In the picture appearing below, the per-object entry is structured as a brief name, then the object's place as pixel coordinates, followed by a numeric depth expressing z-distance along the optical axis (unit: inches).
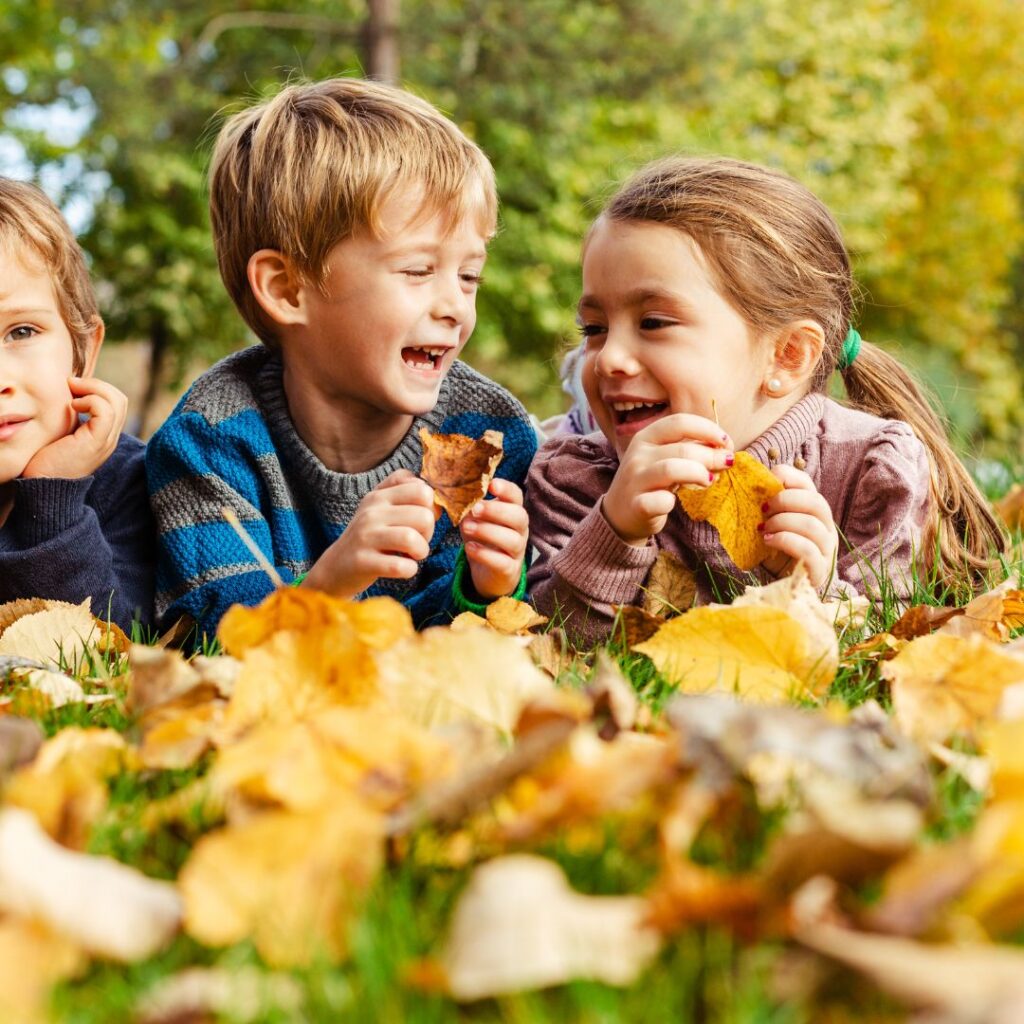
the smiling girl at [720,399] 35.0
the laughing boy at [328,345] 36.4
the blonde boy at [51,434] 36.1
